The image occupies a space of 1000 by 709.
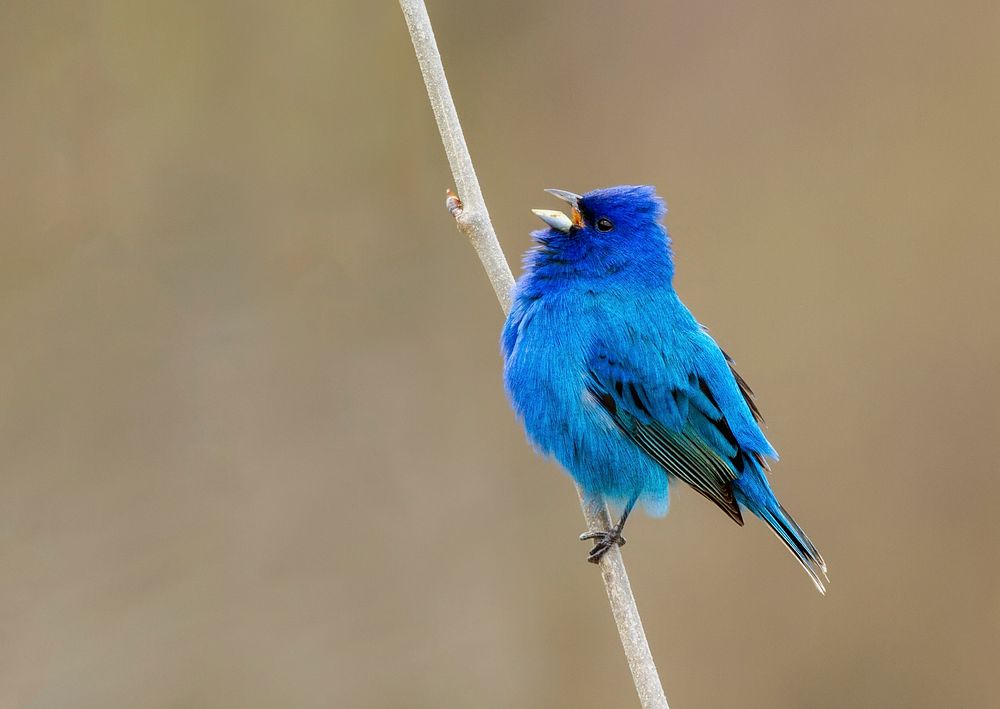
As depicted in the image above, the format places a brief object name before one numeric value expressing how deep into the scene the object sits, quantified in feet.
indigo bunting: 24.57
